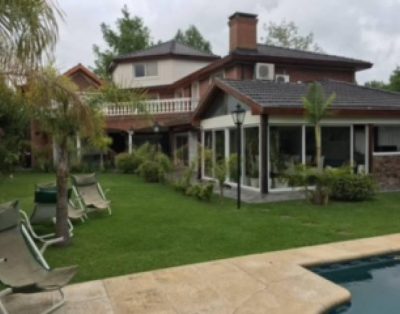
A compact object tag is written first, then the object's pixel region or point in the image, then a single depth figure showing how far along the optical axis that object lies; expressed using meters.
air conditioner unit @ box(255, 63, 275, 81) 21.17
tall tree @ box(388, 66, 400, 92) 41.03
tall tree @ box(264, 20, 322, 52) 50.62
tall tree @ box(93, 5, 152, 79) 50.22
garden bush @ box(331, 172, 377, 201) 12.72
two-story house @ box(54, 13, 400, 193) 14.03
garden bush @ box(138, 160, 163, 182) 19.06
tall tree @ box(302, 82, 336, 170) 12.48
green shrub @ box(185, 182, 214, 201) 13.22
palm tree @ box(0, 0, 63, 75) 4.52
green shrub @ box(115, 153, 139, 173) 23.70
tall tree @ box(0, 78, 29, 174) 18.36
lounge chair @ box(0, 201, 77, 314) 4.66
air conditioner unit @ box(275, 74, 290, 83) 22.54
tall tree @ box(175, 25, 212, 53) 58.16
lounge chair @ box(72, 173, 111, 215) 10.89
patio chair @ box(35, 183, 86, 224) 9.19
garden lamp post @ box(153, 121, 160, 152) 25.77
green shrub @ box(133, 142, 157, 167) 22.49
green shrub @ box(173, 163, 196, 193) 15.18
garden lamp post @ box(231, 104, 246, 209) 11.90
